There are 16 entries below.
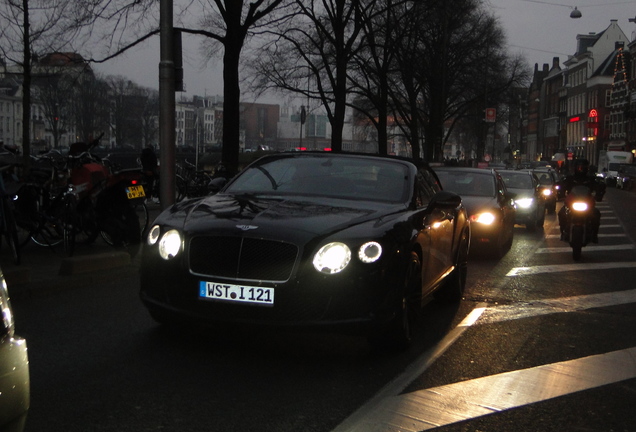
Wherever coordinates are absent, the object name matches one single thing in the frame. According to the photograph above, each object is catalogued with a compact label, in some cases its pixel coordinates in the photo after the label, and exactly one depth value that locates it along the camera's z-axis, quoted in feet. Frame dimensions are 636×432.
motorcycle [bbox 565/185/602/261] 46.88
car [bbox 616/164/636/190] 222.28
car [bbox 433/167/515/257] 46.83
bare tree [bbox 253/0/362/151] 107.14
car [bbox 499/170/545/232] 69.41
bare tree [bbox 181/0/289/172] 69.31
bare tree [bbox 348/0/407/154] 120.47
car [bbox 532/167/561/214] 103.60
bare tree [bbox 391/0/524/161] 162.09
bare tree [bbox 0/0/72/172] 62.90
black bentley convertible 19.24
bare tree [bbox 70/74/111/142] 307.78
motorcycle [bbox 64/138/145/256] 38.65
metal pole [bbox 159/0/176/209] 39.88
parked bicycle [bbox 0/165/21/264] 32.35
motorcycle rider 48.68
